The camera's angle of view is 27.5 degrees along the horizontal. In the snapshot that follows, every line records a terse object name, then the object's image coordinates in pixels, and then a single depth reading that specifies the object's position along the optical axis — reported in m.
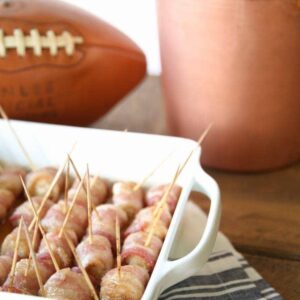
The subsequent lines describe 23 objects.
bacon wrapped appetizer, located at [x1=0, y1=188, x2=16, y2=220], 0.72
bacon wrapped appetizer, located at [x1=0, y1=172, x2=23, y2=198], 0.76
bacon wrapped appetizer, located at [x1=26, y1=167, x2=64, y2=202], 0.75
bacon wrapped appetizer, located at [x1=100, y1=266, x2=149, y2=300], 0.57
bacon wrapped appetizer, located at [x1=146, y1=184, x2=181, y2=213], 0.71
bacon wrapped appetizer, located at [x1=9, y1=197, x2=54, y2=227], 0.70
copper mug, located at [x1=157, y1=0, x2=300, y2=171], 0.74
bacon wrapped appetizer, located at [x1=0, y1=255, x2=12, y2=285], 0.61
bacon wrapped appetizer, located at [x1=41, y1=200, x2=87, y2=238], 0.68
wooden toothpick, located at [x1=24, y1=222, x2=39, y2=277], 0.60
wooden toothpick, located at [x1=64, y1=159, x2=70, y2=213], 0.65
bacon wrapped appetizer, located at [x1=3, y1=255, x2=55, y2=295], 0.59
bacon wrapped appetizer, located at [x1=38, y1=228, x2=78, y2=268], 0.64
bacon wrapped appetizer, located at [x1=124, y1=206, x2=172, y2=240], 0.67
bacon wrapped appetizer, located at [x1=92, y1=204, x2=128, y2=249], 0.67
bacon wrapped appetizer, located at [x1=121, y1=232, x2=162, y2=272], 0.62
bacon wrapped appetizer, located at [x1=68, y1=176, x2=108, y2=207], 0.73
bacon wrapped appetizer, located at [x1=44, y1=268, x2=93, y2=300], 0.57
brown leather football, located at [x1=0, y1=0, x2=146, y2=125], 0.80
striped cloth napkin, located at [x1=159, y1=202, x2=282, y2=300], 0.65
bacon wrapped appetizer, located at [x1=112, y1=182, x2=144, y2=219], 0.72
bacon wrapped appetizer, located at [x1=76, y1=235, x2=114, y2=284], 0.62
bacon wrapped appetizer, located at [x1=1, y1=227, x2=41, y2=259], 0.66
